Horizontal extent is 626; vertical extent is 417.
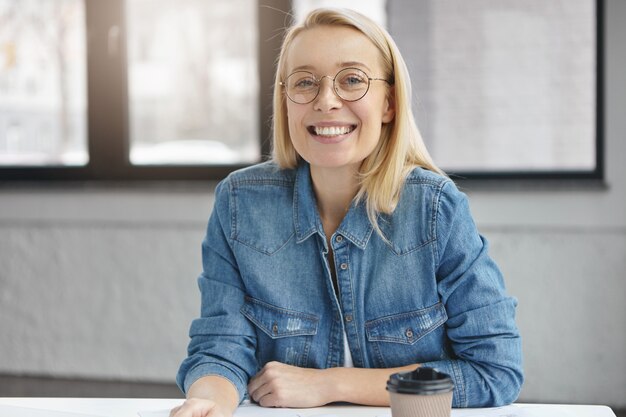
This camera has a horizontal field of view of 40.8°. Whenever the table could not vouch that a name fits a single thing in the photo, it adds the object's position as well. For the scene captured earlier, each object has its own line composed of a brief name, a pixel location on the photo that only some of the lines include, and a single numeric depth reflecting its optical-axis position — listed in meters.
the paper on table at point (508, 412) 1.32
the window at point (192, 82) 3.78
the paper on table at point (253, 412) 1.31
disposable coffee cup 1.11
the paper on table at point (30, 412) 1.31
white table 1.32
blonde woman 1.47
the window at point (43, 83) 3.94
